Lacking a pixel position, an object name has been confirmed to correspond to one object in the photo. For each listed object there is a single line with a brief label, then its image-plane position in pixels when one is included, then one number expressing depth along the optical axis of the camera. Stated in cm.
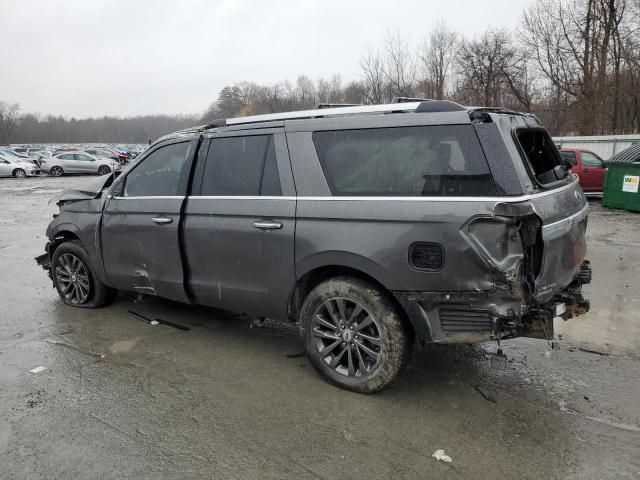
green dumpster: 1327
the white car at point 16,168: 3244
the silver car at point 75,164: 3300
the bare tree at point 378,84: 3097
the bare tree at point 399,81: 3078
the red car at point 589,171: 1568
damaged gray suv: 317
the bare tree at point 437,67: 3111
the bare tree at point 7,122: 10081
